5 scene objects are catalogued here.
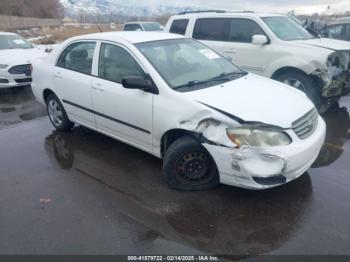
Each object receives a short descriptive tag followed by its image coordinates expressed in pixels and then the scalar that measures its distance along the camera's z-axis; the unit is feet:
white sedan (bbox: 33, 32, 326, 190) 11.41
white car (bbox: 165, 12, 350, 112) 21.07
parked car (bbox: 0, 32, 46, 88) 29.43
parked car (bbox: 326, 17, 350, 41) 38.75
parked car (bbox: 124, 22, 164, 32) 63.26
